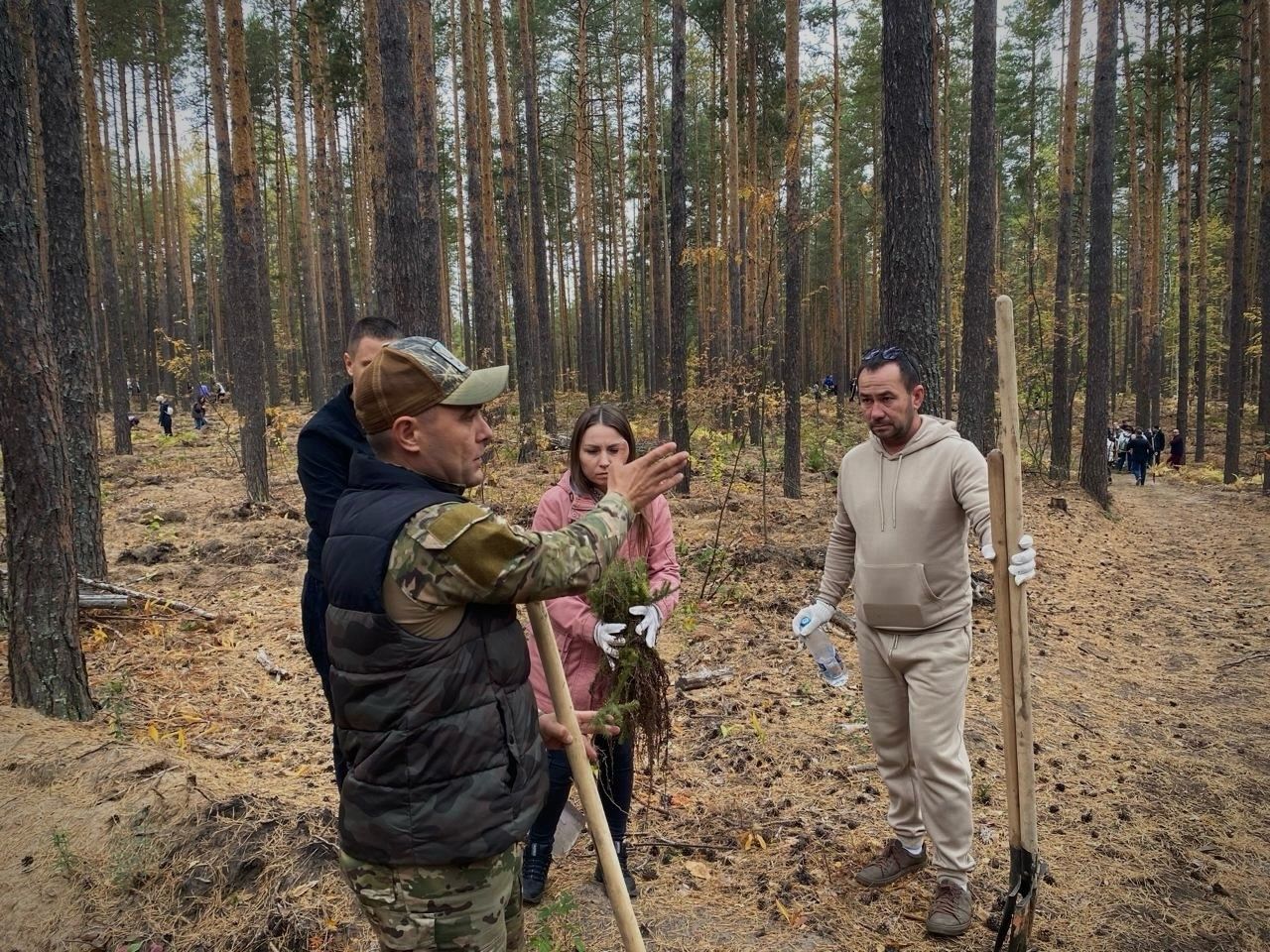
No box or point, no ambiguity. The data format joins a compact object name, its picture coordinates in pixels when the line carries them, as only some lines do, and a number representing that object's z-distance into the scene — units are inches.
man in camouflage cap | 69.5
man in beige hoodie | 131.5
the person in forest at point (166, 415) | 918.9
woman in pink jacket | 129.3
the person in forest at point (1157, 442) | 854.2
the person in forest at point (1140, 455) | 745.6
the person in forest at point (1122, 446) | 808.3
